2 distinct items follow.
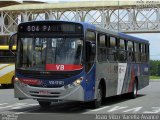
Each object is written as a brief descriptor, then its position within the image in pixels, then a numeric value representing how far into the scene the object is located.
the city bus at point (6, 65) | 33.53
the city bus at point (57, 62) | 15.45
